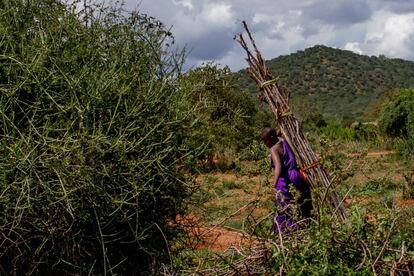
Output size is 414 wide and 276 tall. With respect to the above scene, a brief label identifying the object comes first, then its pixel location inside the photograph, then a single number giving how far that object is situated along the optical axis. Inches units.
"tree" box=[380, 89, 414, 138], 1019.9
